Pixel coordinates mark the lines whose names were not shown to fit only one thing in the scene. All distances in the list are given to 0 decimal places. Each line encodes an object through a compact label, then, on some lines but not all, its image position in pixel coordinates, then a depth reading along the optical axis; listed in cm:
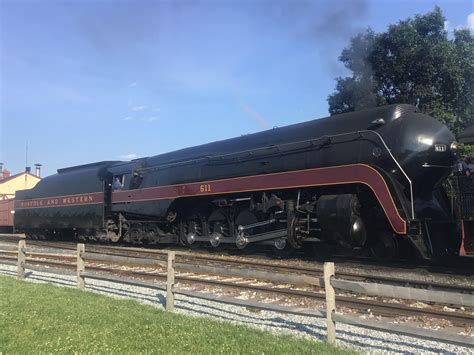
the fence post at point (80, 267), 954
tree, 2083
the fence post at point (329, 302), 554
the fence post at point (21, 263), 1111
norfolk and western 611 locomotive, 1037
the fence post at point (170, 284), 753
